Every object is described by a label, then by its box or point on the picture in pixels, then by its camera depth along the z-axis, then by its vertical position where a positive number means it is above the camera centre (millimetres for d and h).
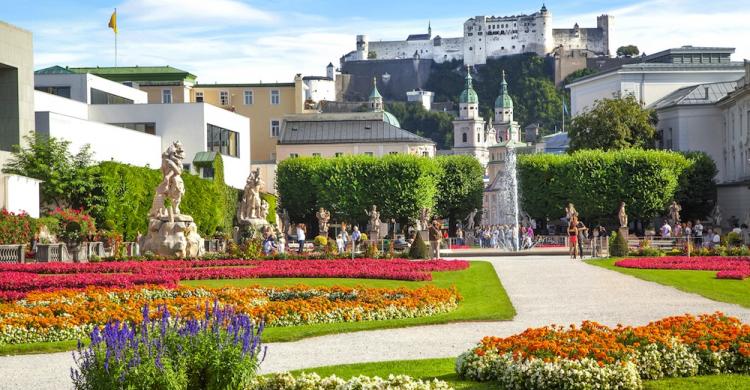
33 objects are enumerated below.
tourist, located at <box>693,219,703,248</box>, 58144 -355
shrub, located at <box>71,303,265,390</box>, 11539 -1124
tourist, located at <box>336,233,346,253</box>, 51075 -389
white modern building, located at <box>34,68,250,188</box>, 65500 +7051
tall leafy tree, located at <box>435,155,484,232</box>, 89250 +3215
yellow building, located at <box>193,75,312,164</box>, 107438 +11494
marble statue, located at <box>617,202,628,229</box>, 58375 +462
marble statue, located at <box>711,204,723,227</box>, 76525 +631
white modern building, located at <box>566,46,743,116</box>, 106500 +13391
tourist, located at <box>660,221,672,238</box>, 59062 -159
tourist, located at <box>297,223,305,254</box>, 49512 -16
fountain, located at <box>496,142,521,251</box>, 61656 +2713
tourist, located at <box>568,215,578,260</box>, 46250 -235
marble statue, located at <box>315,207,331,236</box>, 68875 +855
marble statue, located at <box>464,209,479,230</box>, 91475 +1039
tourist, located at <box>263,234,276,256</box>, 44925 -394
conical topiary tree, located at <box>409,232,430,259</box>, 43156 -626
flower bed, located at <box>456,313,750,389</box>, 13680 -1478
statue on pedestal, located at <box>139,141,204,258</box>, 42469 +574
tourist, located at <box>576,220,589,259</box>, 46512 -329
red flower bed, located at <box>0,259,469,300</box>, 27781 -905
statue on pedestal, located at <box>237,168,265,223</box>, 57812 +1585
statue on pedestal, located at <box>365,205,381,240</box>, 67312 +454
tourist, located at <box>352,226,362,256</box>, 53538 -23
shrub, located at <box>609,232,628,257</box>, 46750 -690
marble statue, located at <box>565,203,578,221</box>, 49594 +711
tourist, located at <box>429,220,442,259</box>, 46438 -237
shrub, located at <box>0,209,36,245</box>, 42719 +449
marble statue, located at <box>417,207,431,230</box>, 75238 +815
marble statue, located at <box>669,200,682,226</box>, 69938 +886
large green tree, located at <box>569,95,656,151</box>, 90125 +7555
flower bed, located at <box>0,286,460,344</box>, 20641 -1277
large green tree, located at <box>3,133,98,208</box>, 53562 +3133
